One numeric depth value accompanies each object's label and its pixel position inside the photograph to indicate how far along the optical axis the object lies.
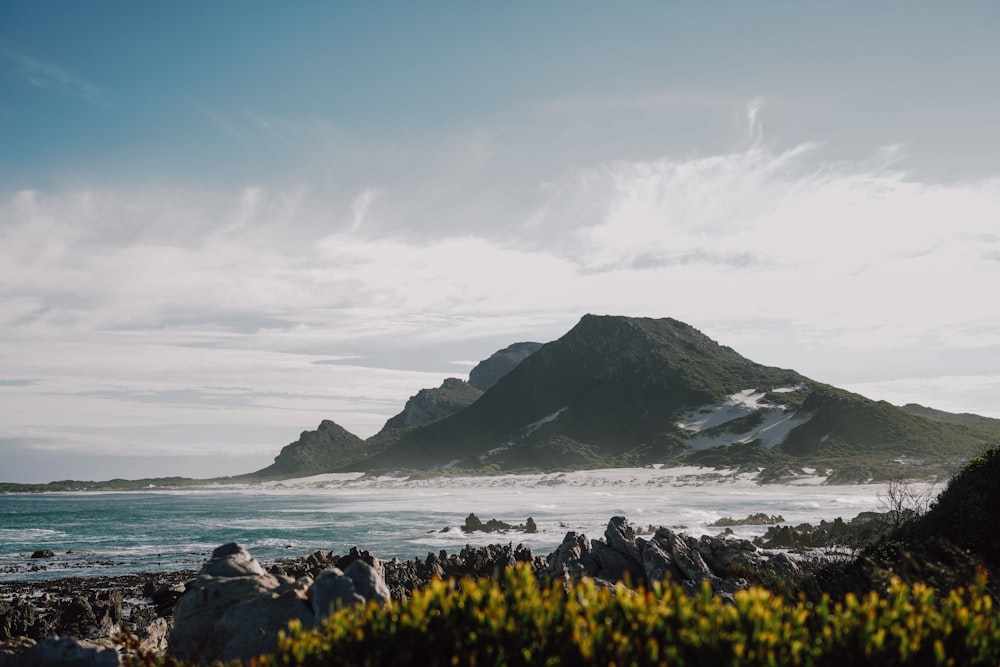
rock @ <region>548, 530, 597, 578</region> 22.81
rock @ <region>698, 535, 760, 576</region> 22.23
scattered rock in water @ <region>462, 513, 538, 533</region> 48.75
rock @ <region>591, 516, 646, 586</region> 22.69
